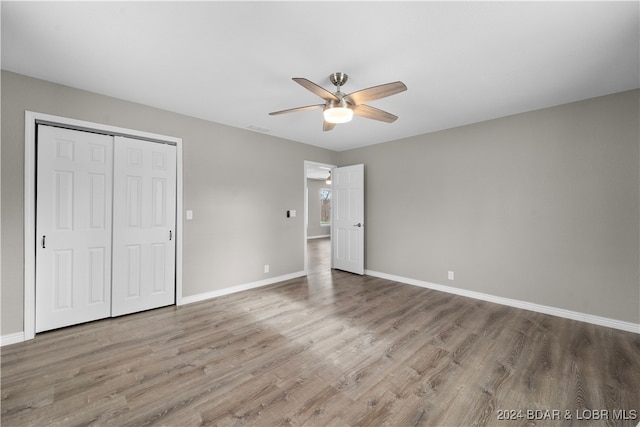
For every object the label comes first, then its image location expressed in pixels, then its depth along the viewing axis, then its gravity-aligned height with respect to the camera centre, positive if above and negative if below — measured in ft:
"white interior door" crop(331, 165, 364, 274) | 17.10 -0.35
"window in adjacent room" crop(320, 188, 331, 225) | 37.91 +1.09
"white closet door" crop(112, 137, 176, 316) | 10.27 -0.52
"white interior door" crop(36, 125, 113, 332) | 8.85 -0.53
